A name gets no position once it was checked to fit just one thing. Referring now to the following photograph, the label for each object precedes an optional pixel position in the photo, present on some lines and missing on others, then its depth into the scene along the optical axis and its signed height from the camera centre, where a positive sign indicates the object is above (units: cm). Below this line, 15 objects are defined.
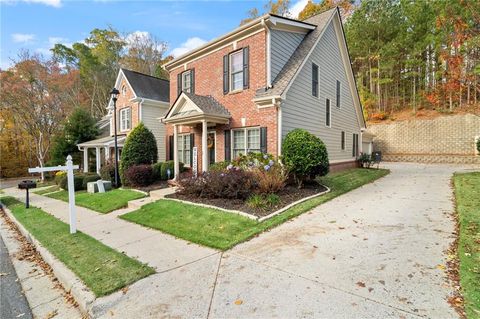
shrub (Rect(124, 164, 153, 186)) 1145 -89
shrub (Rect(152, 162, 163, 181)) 1236 -77
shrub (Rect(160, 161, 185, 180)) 1239 -68
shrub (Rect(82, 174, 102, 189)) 1405 -128
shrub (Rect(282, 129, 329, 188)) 815 -7
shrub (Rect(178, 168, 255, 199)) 725 -91
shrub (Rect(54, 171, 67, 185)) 1695 -141
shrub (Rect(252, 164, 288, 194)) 715 -72
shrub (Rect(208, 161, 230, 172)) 999 -45
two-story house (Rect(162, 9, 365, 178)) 962 +296
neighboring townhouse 1738 +354
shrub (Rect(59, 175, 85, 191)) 1395 -148
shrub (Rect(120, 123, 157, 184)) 1275 +37
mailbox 958 -108
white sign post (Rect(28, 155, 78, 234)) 574 -80
